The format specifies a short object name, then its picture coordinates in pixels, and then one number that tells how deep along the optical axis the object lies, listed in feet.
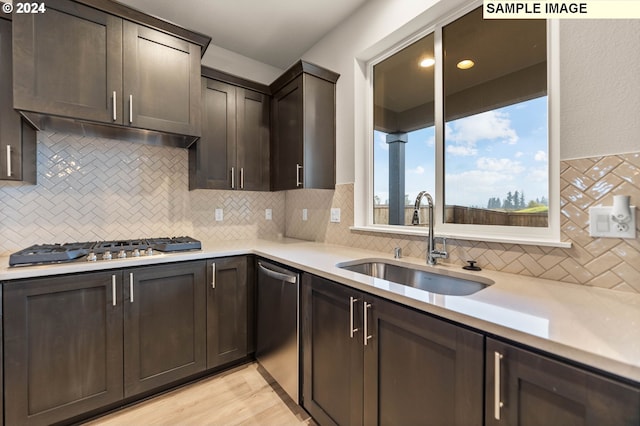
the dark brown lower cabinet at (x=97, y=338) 4.54
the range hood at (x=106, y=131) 5.39
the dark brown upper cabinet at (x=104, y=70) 4.95
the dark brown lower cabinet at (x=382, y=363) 2.88
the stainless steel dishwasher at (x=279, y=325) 5.40
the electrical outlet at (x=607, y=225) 3.30
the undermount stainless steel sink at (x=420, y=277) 4.39
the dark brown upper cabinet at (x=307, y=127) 7.22
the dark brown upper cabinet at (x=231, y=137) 7.38
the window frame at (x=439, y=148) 4.08
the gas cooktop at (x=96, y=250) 4.79
